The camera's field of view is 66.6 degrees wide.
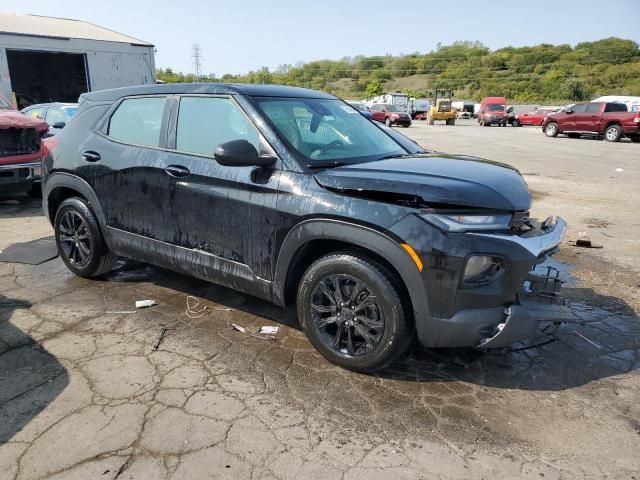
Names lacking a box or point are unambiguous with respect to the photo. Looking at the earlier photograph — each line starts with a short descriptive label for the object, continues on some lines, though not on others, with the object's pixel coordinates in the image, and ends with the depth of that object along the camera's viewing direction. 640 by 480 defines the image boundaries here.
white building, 20.98
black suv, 2.71
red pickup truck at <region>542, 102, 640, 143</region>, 22.36
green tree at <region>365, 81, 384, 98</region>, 102.04
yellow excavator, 40.48
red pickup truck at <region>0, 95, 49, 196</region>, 7.37
